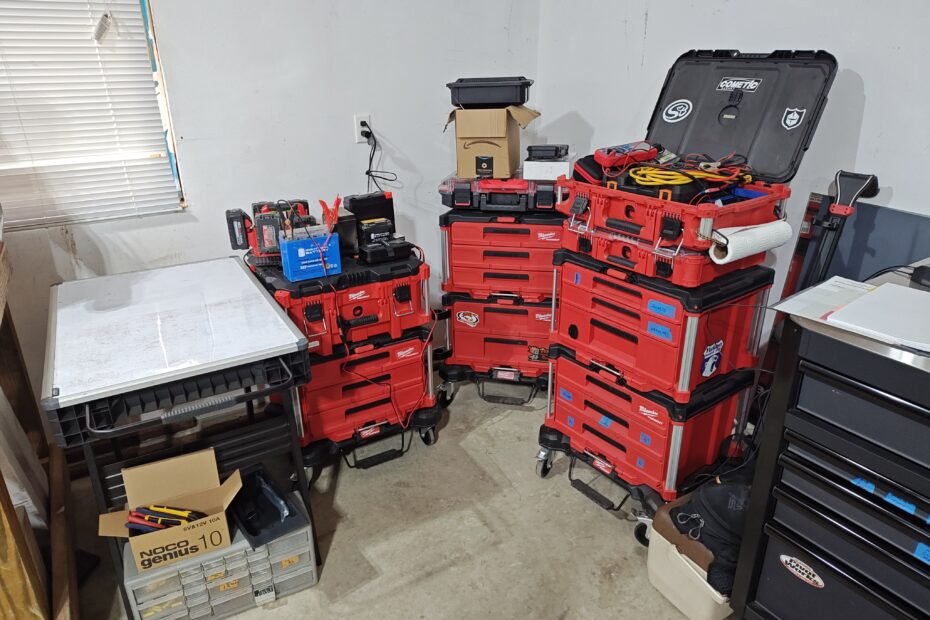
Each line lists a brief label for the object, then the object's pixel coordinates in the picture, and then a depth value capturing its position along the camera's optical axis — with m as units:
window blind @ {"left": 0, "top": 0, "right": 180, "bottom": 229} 2.08
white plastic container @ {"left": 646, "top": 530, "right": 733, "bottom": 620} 1.73
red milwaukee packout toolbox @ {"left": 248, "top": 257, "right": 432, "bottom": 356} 2.12
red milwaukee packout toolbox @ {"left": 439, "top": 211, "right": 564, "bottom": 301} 2.57
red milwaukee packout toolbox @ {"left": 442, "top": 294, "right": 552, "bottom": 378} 2.72
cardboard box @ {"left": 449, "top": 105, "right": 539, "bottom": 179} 2.49
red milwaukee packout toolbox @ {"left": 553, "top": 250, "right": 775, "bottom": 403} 1.87
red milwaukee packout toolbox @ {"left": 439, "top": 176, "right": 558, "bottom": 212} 2.53
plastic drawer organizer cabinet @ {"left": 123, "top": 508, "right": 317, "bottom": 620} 1.72
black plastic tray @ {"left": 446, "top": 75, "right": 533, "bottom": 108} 2.47
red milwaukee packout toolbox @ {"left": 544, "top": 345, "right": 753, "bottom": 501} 2.00
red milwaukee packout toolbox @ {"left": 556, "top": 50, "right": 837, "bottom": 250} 1.82
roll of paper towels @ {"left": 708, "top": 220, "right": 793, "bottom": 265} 1.72
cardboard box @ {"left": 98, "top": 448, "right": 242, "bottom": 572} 1.66
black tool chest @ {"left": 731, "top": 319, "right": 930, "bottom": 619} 1.21
